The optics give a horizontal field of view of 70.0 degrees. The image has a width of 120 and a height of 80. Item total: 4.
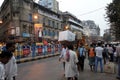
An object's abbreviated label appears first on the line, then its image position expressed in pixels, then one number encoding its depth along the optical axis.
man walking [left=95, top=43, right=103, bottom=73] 5.03
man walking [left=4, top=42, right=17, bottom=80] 2.59
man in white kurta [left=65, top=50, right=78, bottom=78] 3.24
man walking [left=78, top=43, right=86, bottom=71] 5.25
